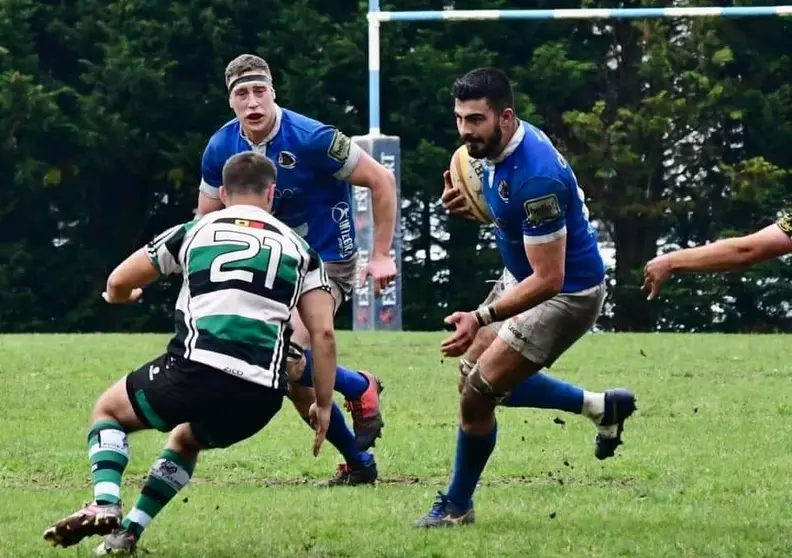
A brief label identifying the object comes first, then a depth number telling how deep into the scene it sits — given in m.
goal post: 44.75
